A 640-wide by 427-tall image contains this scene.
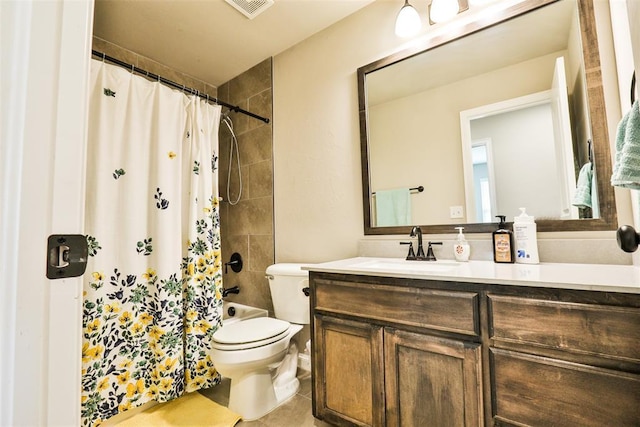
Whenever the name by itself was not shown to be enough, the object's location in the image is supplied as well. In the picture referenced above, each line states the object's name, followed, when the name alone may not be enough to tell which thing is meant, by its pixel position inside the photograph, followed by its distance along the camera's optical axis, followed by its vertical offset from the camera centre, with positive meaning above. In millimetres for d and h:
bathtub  2188 -580
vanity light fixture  1510 +1142
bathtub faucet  2410 -443
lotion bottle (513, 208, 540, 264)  1240 -60
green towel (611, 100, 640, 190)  630 +145
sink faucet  1535 -50
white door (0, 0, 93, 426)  369 +53
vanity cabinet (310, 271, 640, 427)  791 -414
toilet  1479 -604
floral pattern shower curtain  1487 -53
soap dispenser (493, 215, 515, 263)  1294 -82
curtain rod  1624 +1009
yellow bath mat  1521 -955
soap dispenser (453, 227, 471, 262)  1418 -97
